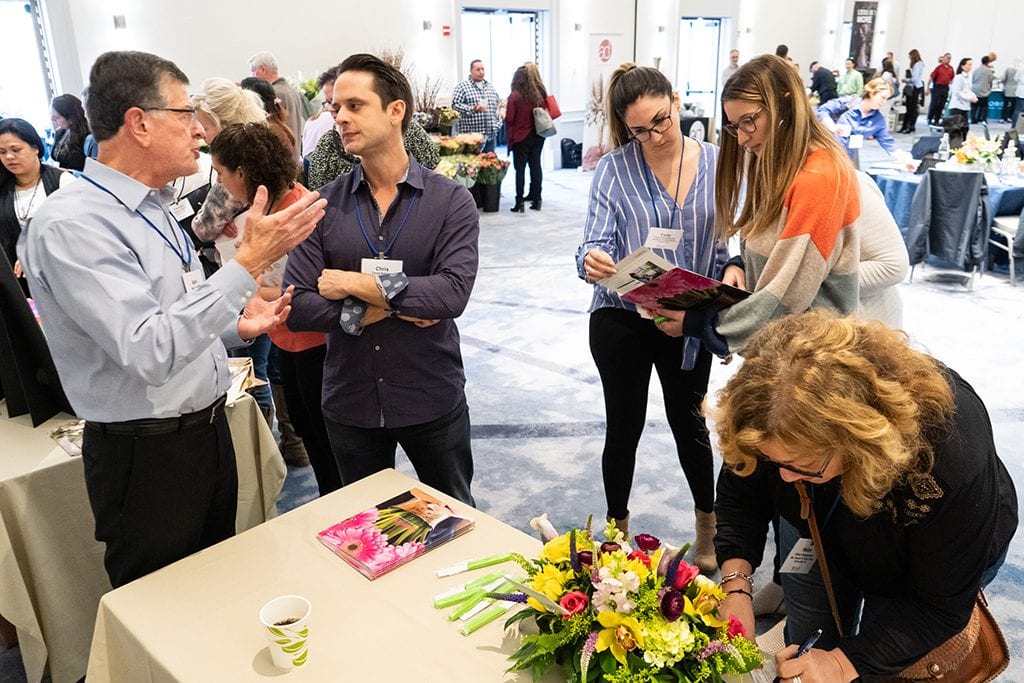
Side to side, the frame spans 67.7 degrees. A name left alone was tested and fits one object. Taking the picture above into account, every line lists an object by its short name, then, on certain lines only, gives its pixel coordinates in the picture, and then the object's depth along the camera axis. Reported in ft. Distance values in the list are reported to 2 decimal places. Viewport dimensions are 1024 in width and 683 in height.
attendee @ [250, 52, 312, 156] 21.84
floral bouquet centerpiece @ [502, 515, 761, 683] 3.48
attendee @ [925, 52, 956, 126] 53.93
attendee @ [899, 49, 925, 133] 52.42
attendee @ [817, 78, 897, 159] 20.90
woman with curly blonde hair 3.54
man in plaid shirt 29.22
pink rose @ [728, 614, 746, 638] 3.88
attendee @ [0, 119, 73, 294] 10.47
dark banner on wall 66.03
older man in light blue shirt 4.57
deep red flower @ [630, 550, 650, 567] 3.87
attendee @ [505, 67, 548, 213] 28.08
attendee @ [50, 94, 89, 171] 15.58
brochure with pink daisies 4.88
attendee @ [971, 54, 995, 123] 53.62
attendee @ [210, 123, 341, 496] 7.78
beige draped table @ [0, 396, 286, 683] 6.34
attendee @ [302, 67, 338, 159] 16.56
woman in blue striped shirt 7.00
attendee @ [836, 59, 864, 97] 44.47
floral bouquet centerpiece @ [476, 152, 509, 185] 26.91
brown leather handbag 4.37
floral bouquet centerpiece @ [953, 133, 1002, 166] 18.94
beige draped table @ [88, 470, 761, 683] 4.06
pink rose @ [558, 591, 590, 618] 3.64
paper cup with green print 3.92
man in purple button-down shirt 6.05
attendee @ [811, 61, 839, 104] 44.37
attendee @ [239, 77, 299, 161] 13.78
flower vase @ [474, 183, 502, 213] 28.43
